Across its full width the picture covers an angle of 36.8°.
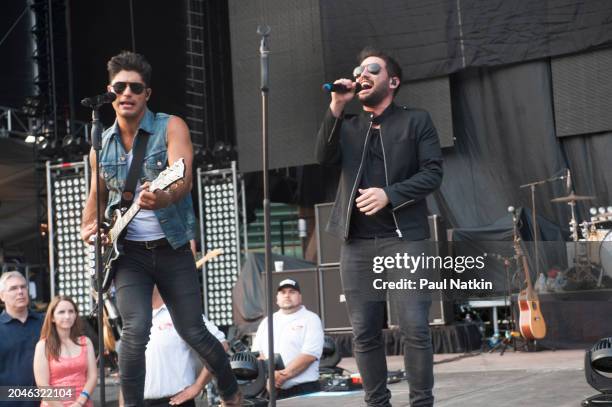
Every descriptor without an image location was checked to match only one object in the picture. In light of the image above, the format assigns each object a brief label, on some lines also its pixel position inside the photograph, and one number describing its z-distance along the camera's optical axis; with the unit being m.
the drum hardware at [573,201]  11.09
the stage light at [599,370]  4.77
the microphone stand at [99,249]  4.16
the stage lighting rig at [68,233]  13.54
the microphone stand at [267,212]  3.79
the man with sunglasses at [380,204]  3.83
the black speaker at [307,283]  11.84
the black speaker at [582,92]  11.78
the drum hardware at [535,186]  11.34
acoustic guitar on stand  9.98
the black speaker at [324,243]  11.67
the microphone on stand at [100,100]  4.19
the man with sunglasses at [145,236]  4.00
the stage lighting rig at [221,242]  13.50
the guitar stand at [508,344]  10.61
